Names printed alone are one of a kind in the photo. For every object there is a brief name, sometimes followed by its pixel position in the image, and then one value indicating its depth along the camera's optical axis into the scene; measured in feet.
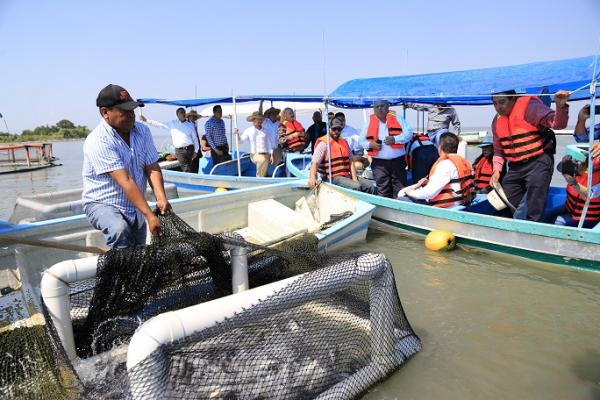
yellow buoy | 20.06
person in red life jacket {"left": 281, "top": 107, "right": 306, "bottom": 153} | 39.19
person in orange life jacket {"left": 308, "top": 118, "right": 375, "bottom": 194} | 25.35
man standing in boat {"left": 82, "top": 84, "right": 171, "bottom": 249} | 10.50
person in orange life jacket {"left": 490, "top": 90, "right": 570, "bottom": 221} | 17.47
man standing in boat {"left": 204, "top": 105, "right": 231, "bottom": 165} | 36.78
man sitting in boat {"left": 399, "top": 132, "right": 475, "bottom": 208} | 19.98
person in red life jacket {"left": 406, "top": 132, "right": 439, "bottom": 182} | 25.46
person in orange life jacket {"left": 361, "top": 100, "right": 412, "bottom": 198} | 23.50
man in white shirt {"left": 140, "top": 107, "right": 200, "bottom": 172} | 37.52
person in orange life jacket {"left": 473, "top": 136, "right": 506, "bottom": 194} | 24.58
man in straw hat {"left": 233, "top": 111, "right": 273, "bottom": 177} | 34.04
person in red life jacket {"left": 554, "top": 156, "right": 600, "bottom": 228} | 17.25
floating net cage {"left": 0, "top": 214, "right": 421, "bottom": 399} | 7.18
